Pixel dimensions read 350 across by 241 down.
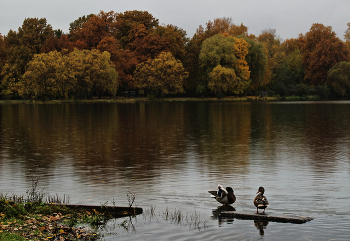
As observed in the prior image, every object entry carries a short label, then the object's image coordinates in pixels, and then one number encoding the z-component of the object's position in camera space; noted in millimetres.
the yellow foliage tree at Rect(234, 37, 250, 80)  113969
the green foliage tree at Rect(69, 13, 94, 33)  149250
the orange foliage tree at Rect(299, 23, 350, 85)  116500
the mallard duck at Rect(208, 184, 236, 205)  13180
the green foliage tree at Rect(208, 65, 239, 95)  106938
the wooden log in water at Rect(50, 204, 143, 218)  12039
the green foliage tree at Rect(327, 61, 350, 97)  110625
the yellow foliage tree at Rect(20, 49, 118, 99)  102750
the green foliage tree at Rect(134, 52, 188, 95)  110438
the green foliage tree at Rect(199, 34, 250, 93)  110188
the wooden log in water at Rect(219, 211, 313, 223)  11430
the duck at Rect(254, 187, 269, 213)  11859
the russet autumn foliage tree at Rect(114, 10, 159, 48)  126750
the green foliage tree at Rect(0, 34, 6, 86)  123162
